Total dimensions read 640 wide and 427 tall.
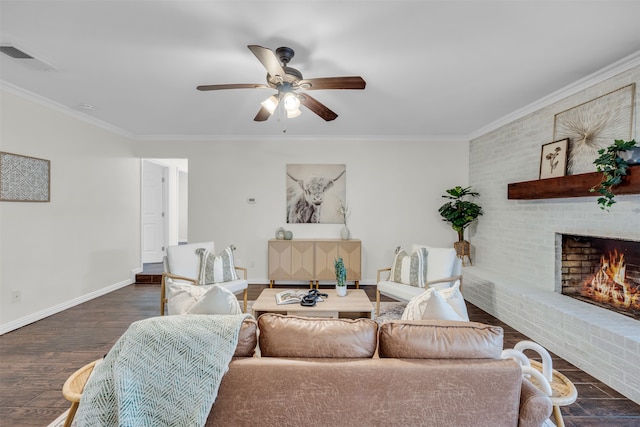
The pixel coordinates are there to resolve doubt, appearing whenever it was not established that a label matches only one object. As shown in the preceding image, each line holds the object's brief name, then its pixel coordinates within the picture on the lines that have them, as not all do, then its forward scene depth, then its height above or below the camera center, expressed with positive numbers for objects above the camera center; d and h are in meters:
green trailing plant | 2.30 +0.36
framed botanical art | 3.08 +0.57
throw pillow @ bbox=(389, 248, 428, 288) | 3.49 -0.70
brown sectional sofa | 1.23 -0.76
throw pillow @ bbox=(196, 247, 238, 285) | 3.61 -0.72
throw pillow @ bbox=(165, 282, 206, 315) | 1.83 -0.55
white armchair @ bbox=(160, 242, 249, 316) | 3.50 -0.70
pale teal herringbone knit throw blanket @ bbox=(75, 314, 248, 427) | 1.15 -0.67
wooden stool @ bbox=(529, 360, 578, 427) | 1.30 -0.82
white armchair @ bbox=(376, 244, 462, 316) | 3.35 -0.75
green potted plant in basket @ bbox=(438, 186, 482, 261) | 4.55 -0.03
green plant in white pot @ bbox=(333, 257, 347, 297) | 3.15 -0.71
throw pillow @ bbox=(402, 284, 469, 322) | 1.61 -0.55
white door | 5.88 -0.08
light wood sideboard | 4.74 -0.78
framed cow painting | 5.10 +0.32
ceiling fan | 2.14 +0.94
